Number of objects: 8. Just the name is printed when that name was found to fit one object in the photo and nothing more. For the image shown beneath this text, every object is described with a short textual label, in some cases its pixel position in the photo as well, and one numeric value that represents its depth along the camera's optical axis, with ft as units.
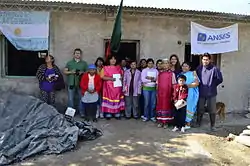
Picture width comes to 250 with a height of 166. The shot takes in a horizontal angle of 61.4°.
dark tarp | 12.27
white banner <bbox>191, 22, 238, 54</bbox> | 18.68
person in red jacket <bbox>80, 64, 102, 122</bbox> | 16.48
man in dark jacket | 15.69
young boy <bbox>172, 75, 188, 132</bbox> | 15.51
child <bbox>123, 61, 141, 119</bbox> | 16.90
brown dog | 17.96
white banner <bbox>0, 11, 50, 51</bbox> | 16.68
